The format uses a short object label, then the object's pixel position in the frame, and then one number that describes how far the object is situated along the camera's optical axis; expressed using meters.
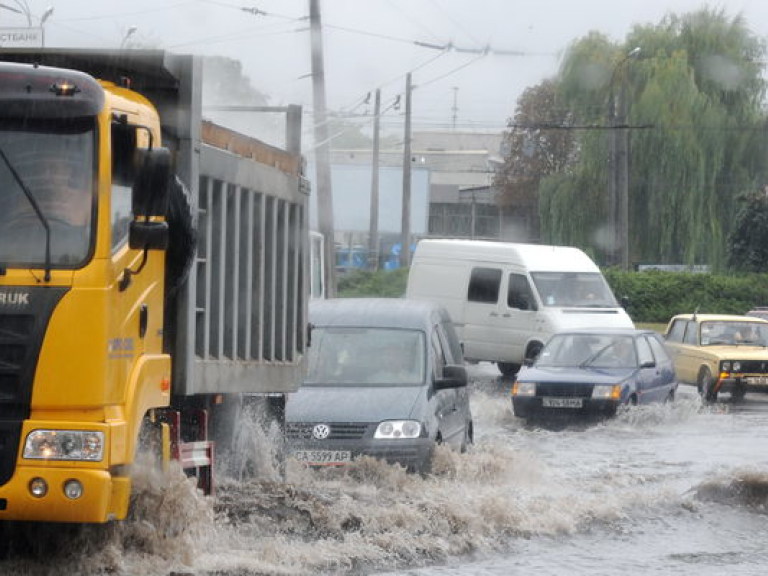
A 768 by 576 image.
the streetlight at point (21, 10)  18.59
